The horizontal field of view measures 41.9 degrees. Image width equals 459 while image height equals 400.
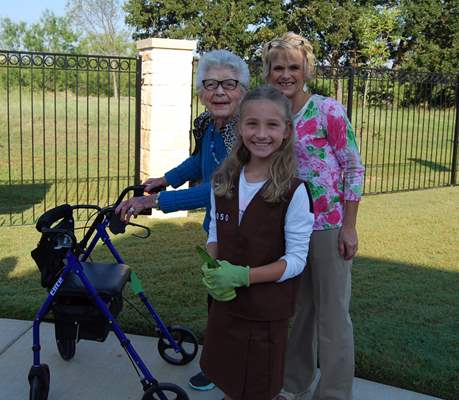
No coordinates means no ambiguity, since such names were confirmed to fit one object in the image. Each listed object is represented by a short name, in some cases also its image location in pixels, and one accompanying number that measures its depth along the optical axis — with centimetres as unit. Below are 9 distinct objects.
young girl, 224
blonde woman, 262
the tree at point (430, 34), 3956
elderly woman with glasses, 266
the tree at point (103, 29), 3866
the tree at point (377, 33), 2836
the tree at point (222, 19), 4081
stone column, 750
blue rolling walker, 274
